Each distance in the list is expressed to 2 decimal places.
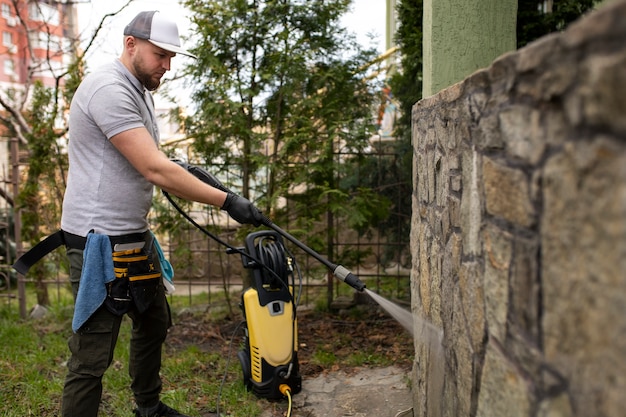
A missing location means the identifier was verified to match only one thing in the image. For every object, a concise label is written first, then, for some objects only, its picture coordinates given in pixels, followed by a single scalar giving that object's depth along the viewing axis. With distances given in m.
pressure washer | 3.37
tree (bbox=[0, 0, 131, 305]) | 5.07
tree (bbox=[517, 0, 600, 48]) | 4.29
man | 2.57
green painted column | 2.90
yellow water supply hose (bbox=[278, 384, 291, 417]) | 3.37
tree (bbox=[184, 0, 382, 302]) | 4.68
